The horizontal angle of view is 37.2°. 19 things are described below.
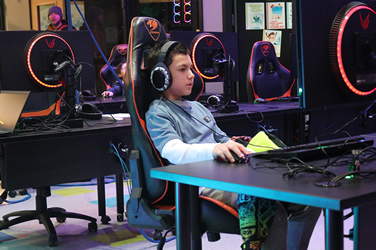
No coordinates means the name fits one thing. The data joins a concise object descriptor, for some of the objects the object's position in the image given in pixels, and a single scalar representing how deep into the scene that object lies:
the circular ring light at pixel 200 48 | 3.67
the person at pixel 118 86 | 4.93
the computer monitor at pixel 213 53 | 3.43
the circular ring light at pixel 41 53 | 2.91
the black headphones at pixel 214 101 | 3.57
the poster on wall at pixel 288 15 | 7.68
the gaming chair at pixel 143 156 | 1.97
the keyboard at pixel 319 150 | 1.62
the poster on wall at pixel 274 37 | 7.67
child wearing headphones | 1.64
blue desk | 1.18
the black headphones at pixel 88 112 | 3.13
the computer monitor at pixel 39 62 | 2.90
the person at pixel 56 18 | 5.62
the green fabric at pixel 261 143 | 1.99
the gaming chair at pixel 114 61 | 5.28
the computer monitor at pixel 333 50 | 1.45
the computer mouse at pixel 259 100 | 4.08
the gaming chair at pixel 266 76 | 4.51
